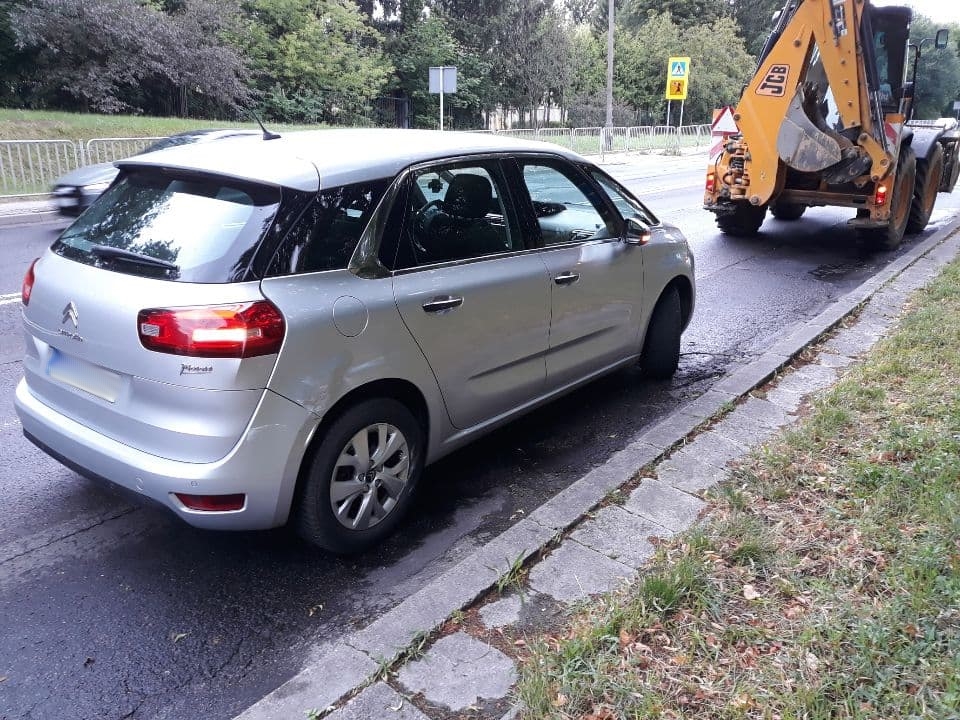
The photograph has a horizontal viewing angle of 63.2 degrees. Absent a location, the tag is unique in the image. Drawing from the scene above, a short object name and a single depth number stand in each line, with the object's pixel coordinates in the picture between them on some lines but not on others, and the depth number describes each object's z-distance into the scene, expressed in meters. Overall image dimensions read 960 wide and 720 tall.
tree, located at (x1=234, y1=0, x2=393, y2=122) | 30.91
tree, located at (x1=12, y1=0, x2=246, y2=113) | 22.50
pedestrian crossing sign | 29.83
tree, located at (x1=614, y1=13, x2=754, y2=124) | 48.53
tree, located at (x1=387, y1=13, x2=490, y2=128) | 37.38
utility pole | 31.53
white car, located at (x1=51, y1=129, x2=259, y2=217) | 8.65
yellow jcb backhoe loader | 9.14
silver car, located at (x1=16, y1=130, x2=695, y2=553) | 2.83
